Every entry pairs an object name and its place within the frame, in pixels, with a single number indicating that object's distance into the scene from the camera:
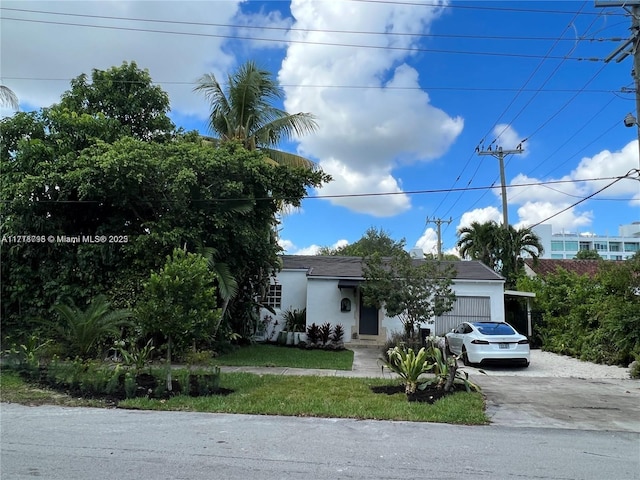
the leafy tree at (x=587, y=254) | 59.59
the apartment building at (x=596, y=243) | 106.81
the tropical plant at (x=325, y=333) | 17.48
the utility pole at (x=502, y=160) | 28.12
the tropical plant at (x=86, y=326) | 9.94
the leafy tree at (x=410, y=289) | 13.28
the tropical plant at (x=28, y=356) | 9.62
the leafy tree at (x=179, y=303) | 7.86
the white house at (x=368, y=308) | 19.03
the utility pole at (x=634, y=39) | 11.15
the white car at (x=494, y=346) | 12.64
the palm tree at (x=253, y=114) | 17.00
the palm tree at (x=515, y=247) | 25.28
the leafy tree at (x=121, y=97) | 15.15
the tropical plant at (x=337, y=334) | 17.72
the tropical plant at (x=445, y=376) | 8.59
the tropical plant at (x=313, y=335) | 17.55
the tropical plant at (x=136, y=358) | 8.77
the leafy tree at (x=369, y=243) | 47.92
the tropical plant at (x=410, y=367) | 8.40
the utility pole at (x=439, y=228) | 42.75
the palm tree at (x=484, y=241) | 25.97
